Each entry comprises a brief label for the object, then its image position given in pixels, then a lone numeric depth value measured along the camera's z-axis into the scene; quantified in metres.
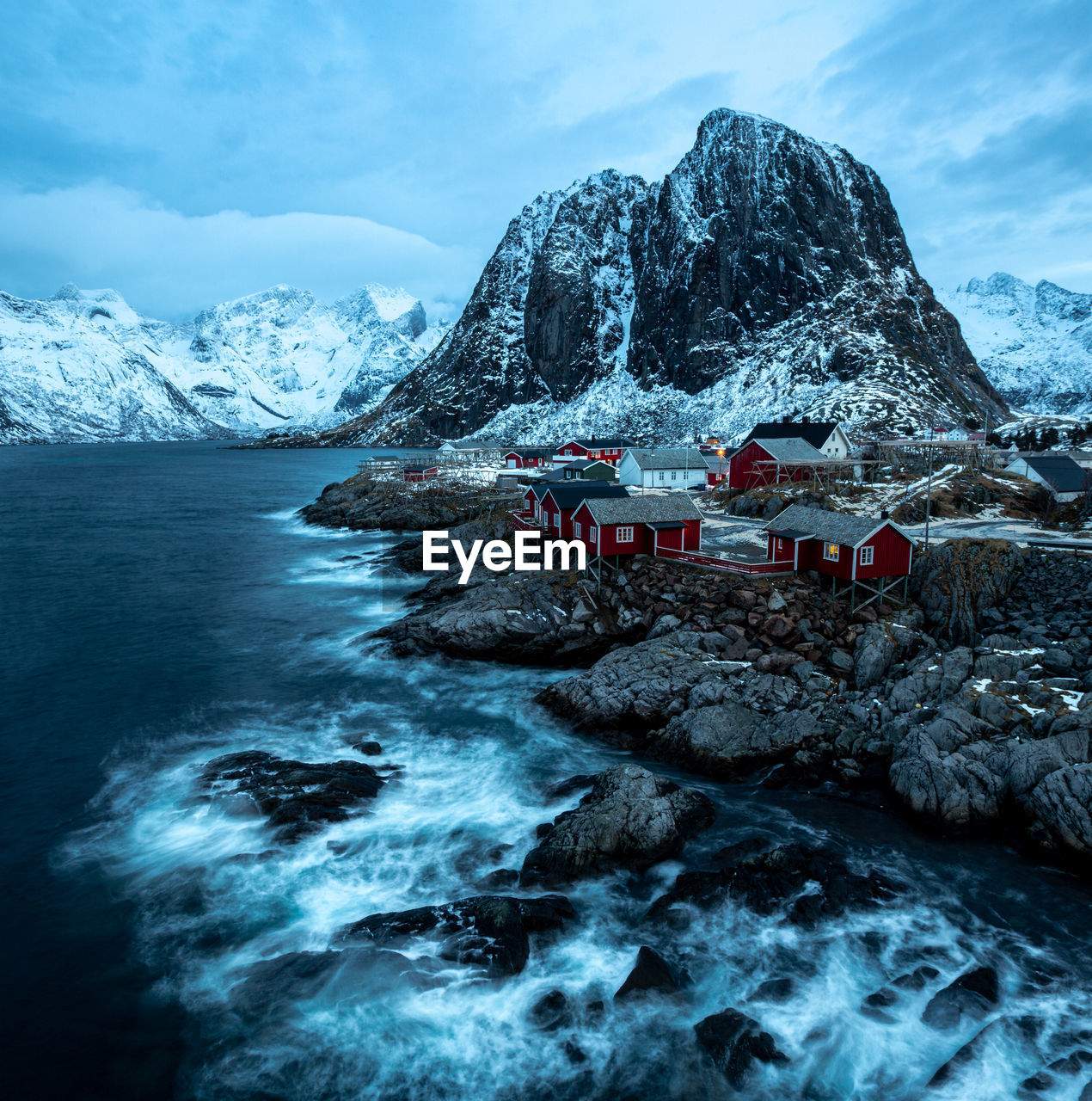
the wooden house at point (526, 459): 113.11
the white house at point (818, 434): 77.56
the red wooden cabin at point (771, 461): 64.88
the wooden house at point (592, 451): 108.50
